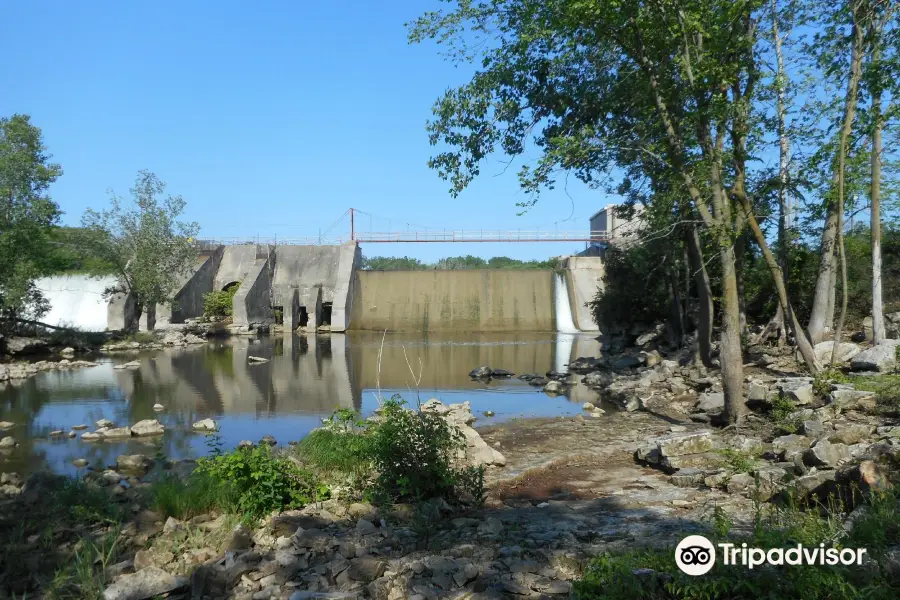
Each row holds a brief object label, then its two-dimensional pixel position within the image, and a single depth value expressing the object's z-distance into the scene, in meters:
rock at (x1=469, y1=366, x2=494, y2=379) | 19.42
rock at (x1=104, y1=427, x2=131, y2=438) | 11.27
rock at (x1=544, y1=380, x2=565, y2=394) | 16.55
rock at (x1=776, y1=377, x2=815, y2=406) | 9.31
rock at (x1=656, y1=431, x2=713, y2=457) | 7.86
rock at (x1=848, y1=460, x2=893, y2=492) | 4.78
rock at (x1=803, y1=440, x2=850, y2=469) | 6.21
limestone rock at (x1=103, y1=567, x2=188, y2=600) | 4.37
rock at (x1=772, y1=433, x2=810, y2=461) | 7.13
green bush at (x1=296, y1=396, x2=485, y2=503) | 6.23
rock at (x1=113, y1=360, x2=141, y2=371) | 21.45
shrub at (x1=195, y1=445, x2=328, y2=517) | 6.03
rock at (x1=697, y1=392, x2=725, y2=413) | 11.41
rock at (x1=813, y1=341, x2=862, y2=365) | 11.28
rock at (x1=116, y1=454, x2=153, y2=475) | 9.11
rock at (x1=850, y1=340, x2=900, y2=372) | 10.23
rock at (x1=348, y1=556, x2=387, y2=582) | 4.30
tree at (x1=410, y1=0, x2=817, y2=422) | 9.45
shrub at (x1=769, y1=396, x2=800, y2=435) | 8.38
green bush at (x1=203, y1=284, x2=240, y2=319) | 35.44
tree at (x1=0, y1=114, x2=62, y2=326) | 21.98
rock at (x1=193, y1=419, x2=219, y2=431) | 11.92
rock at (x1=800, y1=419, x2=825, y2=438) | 7.73
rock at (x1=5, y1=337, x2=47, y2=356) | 23.50
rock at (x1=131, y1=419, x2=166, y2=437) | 11.51
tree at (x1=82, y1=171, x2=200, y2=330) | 28.22
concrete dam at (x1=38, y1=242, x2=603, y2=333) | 34.66
